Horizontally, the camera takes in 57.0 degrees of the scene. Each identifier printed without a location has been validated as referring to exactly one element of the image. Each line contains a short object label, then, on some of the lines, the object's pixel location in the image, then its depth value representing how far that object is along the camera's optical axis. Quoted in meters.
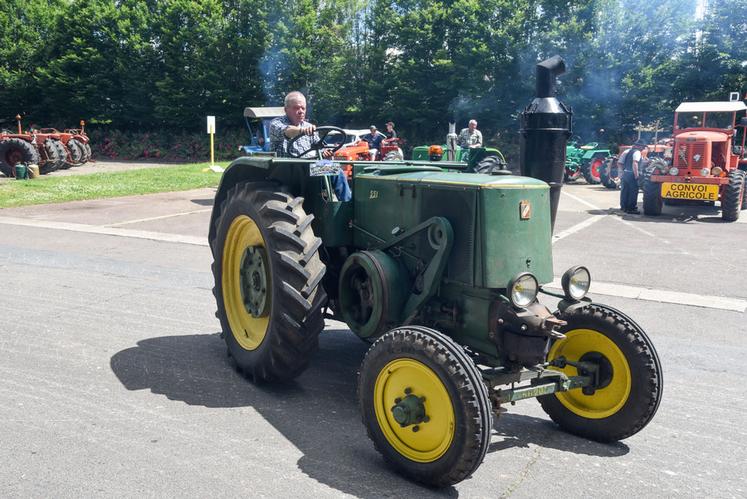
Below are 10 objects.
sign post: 21.98
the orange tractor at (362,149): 16.29
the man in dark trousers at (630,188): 13.61
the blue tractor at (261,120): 16.31
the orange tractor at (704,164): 12.74
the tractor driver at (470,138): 16.89
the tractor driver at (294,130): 4.79
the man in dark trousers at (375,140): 18.47
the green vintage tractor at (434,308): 3.10
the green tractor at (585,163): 20.14
